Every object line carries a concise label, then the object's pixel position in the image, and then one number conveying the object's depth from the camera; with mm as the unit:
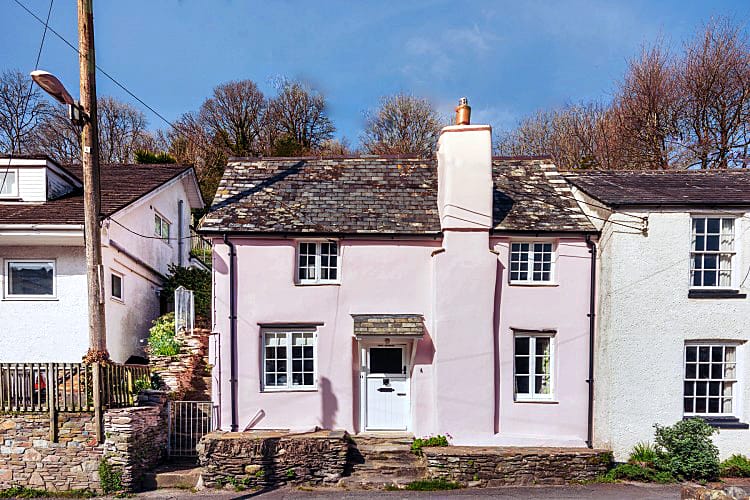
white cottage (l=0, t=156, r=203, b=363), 12359
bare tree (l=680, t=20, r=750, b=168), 22250
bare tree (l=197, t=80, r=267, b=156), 31906
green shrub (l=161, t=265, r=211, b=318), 16125
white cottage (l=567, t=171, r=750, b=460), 10906
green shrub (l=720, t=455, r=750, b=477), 10547
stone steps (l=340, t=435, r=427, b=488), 10277
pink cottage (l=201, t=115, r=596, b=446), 11117
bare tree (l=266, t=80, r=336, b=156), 33000
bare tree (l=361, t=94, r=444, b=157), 30406
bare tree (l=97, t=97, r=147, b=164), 31811
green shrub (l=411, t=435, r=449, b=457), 10820
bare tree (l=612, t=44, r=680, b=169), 23969
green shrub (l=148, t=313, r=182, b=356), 12898
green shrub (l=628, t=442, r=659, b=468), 10688
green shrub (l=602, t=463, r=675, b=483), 10359
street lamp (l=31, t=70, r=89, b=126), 8898
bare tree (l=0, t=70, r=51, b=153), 26484
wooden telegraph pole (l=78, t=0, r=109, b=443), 9922
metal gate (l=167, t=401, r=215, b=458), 11453
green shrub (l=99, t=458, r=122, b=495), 9789
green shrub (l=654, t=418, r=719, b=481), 10273
